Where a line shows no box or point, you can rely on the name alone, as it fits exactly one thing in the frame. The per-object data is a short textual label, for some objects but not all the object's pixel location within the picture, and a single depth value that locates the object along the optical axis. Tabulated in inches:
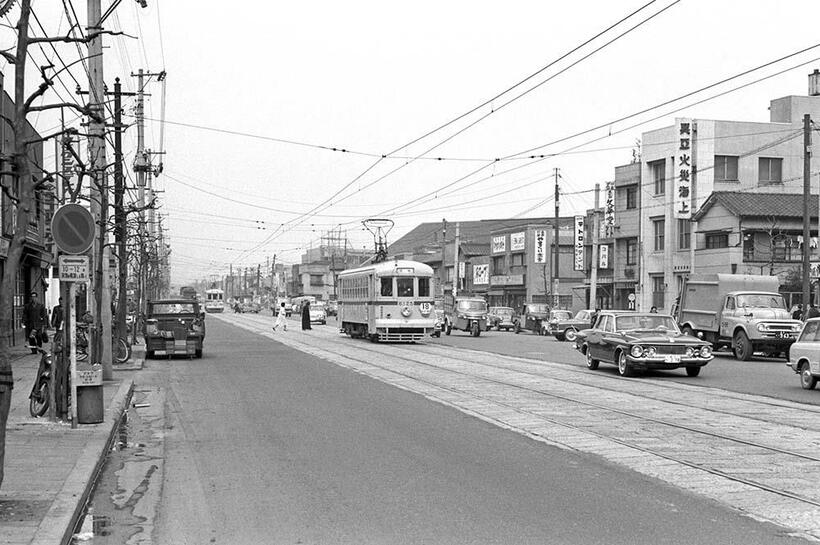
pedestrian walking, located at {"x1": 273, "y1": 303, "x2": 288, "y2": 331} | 2126.0
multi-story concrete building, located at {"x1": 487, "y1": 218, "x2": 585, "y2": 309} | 2977.4
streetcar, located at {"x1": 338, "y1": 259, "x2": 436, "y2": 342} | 1510.8
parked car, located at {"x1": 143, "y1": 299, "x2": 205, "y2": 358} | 1162.6
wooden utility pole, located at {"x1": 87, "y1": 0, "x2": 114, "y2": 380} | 796.0
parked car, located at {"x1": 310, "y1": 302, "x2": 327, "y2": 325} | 2906.0
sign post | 486.0
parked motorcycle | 536.4
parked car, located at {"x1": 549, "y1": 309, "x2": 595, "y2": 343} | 1769.2
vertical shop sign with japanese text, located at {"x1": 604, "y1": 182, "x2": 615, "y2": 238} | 2326.2
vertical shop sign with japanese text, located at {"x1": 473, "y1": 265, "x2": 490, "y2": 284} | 3379.4
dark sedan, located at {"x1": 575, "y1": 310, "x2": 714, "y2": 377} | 839.7
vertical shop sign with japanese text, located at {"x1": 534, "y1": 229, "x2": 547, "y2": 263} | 2925.7
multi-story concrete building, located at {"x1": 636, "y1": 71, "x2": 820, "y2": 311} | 1991.9
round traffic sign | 485.1
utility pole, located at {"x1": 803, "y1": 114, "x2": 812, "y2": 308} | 1341.0
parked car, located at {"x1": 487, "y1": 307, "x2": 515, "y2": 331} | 2400.3
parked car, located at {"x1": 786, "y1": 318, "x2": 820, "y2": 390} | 726.4
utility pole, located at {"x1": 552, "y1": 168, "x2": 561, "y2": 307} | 2169.0
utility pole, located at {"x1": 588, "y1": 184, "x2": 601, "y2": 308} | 2004.2
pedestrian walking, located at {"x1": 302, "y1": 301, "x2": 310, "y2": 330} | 2220.7
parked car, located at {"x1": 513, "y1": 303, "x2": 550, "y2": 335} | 2208.9
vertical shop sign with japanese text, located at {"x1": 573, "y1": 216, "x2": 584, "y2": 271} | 2517.0
